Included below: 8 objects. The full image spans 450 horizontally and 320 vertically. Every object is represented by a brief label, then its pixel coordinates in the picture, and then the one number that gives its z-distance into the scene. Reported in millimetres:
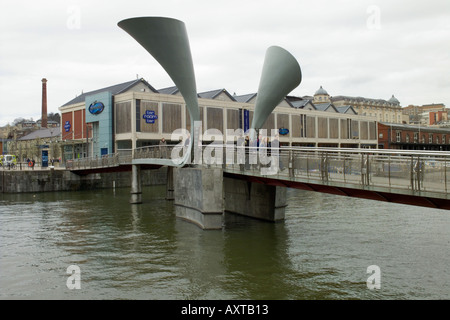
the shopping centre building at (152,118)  50031
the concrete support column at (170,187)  33719
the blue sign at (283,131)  65181
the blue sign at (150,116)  49781
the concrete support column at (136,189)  31814
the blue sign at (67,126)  59312
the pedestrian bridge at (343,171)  11664
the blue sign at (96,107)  51938
